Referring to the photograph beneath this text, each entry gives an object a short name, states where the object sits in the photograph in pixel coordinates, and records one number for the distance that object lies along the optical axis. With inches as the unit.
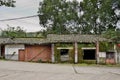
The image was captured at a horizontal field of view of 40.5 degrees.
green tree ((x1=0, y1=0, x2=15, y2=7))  406.7
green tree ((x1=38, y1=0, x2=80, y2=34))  1421.1
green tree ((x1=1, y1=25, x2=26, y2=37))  1621.0
